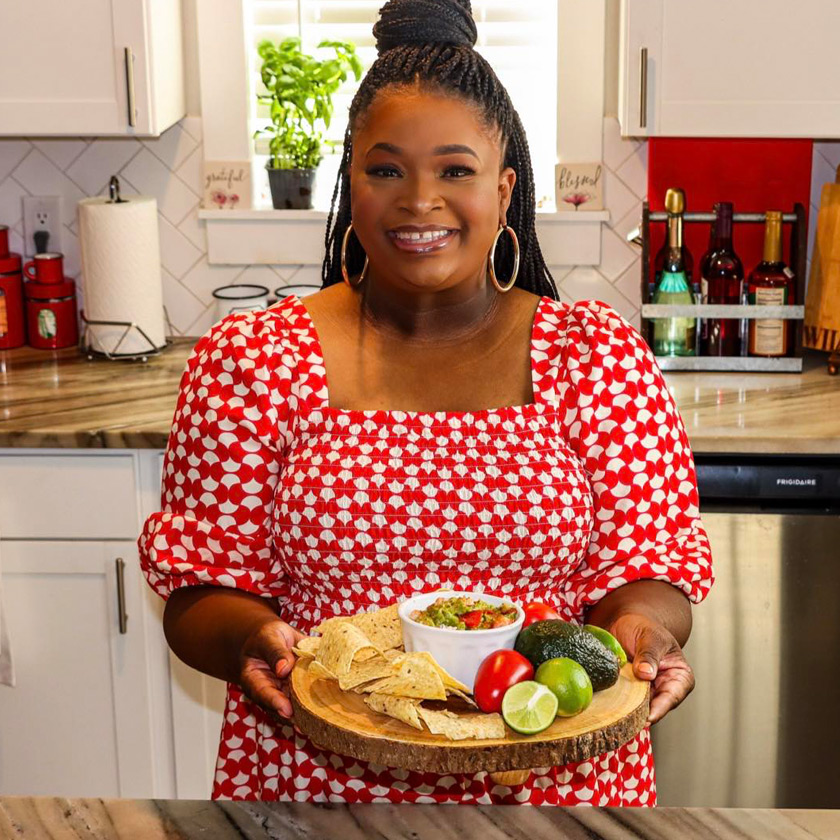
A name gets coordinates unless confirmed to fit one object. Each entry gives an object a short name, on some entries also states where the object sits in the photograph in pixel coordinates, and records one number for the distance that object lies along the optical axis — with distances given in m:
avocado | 1.18
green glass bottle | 2.55
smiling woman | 1.39
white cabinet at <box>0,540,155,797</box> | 2.38
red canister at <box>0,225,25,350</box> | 2.83
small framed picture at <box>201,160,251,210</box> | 2.84
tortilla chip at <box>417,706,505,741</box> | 1.11
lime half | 1.11
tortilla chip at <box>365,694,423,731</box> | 1.12
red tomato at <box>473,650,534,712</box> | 1.17
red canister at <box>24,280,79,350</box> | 2.82
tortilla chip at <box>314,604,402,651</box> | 1.29
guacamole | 1.25
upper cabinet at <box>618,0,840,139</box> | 2.38
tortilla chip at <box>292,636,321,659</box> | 1.25
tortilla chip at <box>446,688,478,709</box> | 1.18
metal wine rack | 2.52
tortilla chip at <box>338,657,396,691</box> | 1.18
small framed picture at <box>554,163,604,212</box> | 2.80
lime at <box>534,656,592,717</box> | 1.13
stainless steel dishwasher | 2.25
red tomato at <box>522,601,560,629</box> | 1.32
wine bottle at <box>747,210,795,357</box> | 2.52
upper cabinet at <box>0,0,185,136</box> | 2.46
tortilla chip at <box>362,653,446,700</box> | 1.16
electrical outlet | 2.89
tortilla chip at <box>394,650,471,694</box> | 1.18
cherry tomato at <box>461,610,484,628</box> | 1.25
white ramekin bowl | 1.23
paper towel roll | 2.64
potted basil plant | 2.73
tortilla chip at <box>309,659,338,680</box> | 1.21
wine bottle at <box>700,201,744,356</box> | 2.53
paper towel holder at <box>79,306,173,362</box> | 2.71
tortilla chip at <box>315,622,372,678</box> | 1.19
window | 2.77
